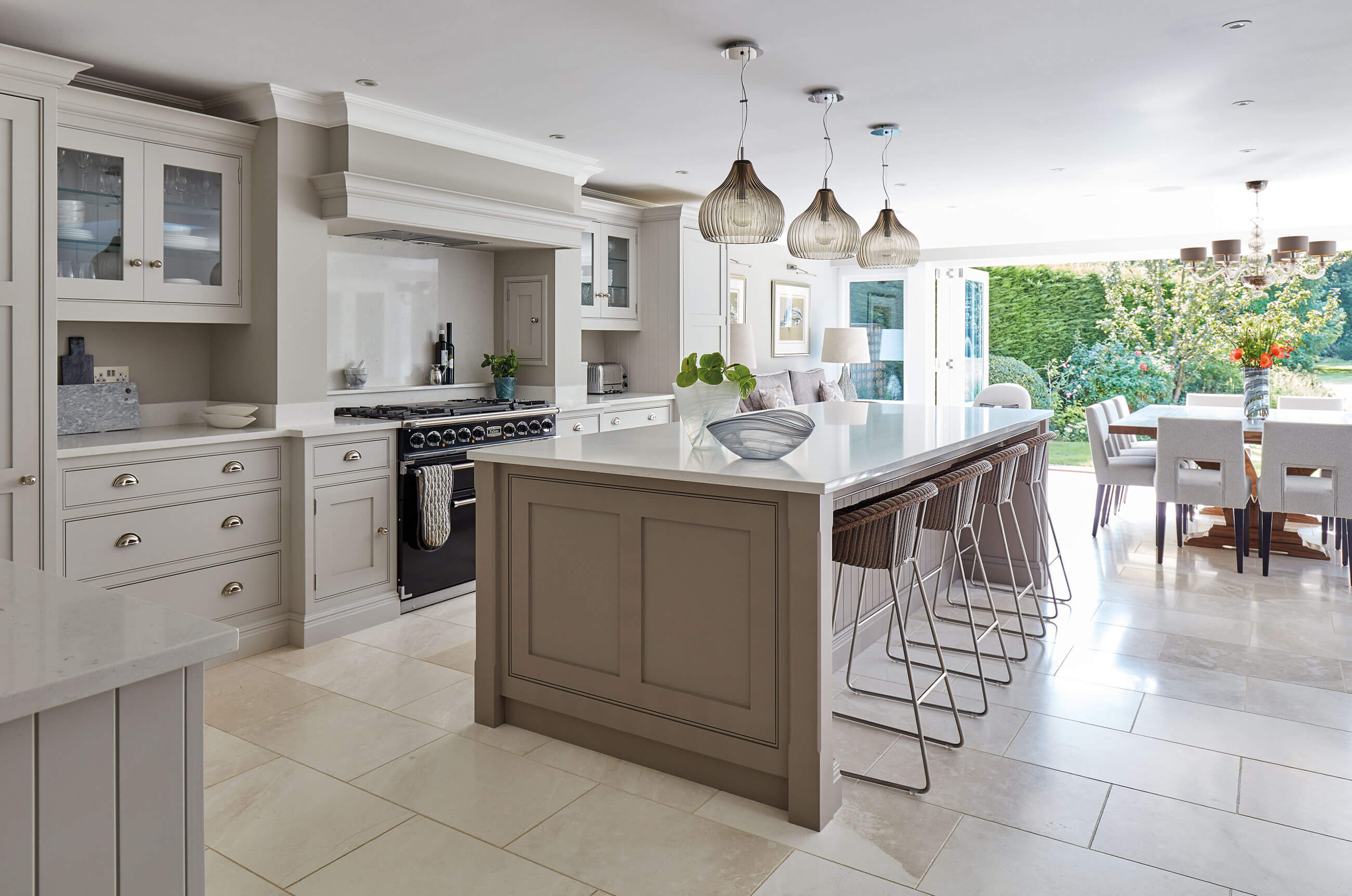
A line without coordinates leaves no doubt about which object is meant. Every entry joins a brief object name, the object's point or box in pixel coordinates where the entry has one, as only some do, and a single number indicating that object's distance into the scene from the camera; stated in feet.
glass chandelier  19.92
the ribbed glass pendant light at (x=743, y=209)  11.04
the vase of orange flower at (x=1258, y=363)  18.53
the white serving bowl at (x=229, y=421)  12.64
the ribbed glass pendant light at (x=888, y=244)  14.35
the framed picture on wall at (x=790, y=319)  27.50
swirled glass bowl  8.81
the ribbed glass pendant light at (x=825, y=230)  12.66
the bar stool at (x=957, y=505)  10.21
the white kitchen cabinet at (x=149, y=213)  11.15
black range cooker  14.03
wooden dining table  17.65
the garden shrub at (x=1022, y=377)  36.24
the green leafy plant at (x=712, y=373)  9.63
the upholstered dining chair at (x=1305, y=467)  15.53
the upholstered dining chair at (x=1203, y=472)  16.53
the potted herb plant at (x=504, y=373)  17.33
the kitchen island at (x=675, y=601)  7.88
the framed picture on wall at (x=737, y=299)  24.09
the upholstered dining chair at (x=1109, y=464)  18.67
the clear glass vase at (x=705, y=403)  9.68
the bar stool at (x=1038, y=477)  13.53
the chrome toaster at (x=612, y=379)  21.40
